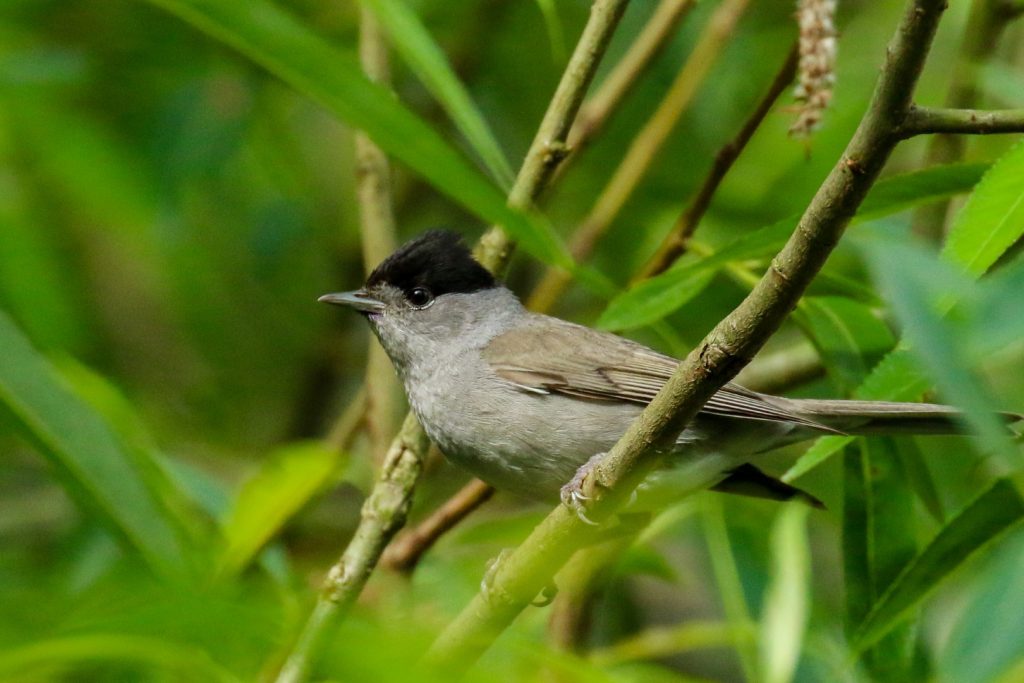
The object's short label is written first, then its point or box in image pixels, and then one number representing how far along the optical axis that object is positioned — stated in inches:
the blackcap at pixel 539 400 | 249.3
